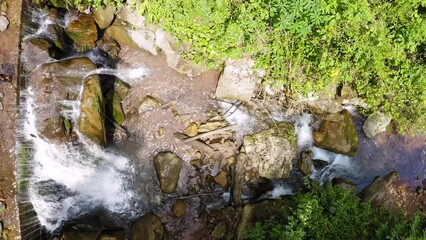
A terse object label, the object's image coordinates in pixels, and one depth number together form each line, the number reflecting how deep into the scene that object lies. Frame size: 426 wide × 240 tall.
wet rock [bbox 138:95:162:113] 9.27
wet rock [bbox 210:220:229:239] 8.95
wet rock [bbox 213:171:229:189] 9.20
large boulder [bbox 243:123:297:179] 9.19
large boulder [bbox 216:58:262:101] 8.77
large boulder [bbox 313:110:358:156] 9.48
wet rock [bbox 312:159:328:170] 9.75
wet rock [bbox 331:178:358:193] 9.43
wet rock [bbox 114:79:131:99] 9.22
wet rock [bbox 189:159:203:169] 9.23
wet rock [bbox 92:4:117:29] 8.75
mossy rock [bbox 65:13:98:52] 8.95
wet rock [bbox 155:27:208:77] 8.74
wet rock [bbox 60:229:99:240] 8.02
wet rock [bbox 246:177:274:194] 9.33
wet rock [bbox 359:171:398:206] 9.62
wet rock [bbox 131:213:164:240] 8.55
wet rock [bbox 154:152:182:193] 8.95
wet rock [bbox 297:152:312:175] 9.53
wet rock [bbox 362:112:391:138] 9.49
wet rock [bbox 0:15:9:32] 8.19
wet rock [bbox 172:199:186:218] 8.94
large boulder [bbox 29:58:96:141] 8.20
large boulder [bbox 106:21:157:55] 9.04
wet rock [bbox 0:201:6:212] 7.67
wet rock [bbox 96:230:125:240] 8.19
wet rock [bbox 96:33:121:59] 9.38
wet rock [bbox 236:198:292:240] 8.66
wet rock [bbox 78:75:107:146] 8.15
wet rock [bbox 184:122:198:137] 9.24
